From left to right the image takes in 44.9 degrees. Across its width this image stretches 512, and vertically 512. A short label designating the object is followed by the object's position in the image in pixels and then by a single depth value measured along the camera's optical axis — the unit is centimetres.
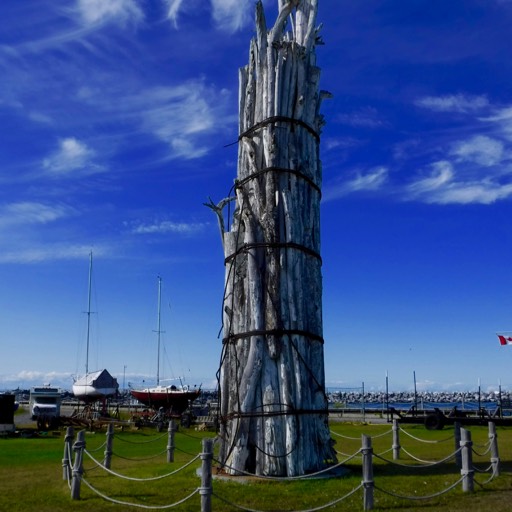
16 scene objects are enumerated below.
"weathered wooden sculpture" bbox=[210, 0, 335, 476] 1160
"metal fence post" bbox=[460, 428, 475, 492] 1052
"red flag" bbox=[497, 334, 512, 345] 2825
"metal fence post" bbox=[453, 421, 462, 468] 1447
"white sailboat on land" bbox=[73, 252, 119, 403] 4891
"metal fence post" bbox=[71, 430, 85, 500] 1048
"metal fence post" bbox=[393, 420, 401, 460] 1515
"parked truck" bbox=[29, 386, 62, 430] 3177
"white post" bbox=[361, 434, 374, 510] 933
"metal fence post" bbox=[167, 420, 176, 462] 1521
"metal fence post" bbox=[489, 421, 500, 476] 1188
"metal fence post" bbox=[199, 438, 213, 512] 888
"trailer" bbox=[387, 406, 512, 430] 2168
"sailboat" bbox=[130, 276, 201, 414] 4281
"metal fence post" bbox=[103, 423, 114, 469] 1399
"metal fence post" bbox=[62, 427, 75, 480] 1213
